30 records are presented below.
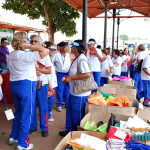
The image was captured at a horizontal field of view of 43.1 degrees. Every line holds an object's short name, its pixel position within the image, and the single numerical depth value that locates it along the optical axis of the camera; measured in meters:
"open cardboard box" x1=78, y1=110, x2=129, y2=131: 3.18
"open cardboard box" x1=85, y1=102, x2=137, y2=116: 3.28
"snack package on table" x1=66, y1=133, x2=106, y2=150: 2.16
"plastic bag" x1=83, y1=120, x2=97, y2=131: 2.90
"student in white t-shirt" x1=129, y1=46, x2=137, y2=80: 8.11
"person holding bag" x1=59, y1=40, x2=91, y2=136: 2.96
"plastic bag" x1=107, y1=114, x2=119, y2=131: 2.87
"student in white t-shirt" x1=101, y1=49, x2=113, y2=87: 6.41
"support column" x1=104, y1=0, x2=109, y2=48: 7.84
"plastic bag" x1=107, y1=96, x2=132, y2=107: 3.45
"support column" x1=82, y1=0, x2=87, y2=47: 4.34
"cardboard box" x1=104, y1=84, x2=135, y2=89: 4.84
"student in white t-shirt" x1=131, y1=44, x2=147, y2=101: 6.81
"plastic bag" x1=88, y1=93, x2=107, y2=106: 3.35
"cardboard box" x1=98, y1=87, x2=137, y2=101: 4.50
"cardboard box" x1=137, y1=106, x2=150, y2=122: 3.85
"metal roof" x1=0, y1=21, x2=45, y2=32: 11.73
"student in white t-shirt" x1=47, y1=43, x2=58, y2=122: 4.07
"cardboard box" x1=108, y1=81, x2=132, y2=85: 5.11
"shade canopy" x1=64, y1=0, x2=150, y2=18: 7.79
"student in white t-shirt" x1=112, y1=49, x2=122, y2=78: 6.84
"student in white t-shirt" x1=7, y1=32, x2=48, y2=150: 2.62
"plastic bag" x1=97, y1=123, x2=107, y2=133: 2.80
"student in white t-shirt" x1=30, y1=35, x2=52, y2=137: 3.42
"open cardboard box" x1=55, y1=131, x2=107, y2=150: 2.53
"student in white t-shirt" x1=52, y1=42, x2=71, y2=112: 5.01
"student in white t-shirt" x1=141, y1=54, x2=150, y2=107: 5.24
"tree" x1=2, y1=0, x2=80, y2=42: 10.35
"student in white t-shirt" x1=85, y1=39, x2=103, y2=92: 5.80
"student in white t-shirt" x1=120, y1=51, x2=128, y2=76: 8.37
